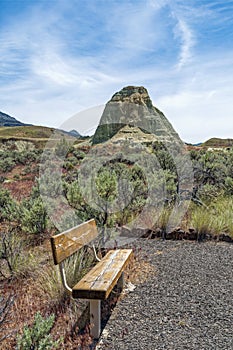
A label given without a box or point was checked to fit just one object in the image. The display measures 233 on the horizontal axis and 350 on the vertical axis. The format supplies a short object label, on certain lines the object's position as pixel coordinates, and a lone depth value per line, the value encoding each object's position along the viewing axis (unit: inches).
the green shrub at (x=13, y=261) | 151.8
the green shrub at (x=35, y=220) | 212.1
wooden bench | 103.8
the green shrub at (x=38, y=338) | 79.6
